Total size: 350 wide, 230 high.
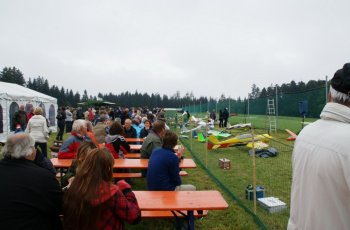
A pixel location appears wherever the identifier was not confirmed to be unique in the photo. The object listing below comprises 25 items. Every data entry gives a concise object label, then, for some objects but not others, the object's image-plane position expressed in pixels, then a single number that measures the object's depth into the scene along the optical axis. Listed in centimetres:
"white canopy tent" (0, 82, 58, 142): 1307
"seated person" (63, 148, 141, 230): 236
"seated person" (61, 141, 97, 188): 371
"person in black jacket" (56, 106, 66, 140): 1446
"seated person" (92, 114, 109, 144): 632
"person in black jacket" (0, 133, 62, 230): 229
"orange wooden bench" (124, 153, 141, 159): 701
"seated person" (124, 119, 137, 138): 971
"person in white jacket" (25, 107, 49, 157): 765
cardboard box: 861
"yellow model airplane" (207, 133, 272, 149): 1190
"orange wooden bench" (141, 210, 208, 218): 376
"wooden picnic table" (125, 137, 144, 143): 919
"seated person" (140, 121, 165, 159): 591
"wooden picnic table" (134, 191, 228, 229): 315
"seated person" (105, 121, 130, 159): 616
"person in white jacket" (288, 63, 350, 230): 131
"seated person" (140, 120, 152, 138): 1001
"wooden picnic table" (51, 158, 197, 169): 525
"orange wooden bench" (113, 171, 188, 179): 571
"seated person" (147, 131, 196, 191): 409
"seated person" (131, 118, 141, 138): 1037
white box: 511
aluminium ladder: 1593
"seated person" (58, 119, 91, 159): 568
